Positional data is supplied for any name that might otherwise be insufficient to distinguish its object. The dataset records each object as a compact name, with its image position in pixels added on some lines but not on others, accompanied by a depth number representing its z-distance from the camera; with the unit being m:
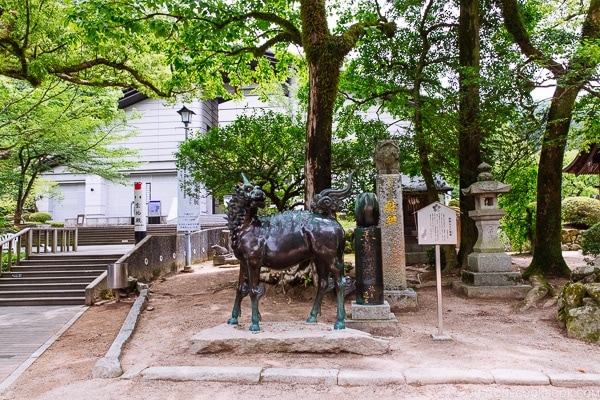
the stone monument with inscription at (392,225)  8.38
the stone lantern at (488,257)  9.49
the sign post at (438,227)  6.20
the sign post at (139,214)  13.96
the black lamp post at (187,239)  15.37
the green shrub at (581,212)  19.22
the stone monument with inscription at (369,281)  6.52
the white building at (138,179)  31.67
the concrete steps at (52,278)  10.60
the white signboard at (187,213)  14.71
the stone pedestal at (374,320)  6.48
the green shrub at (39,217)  28.58
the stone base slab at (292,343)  5.48
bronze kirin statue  6.03
